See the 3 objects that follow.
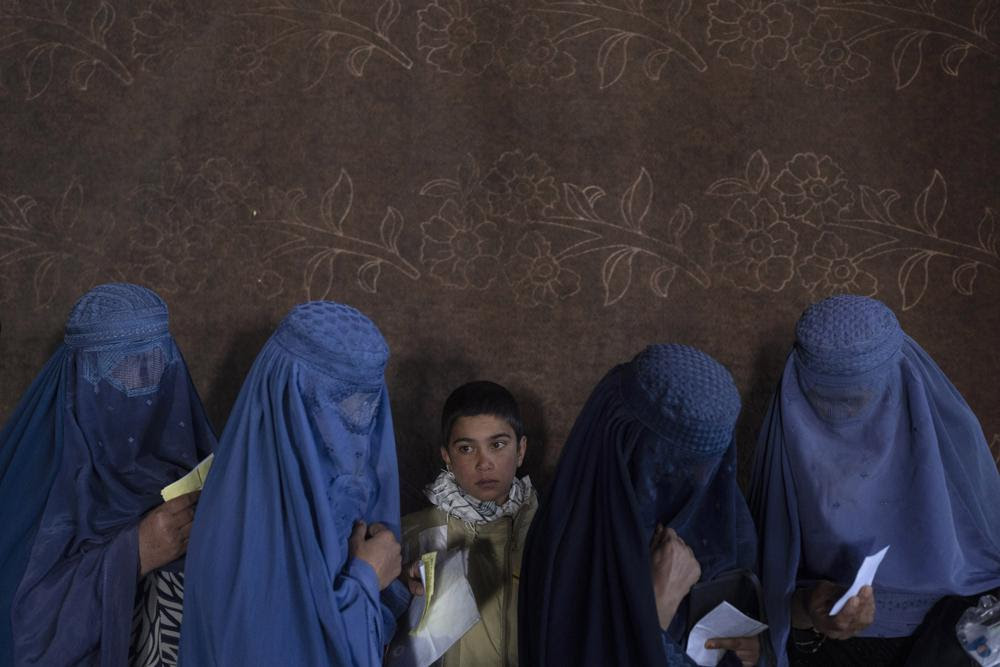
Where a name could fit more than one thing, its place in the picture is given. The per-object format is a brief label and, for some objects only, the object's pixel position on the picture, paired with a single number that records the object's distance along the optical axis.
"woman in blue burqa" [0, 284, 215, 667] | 2.20
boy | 2.63
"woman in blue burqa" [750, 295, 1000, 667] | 2.40
